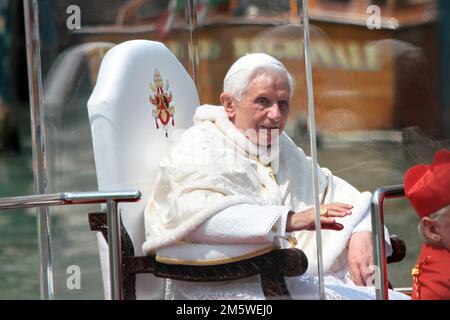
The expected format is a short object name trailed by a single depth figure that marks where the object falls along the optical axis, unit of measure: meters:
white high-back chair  6.02
